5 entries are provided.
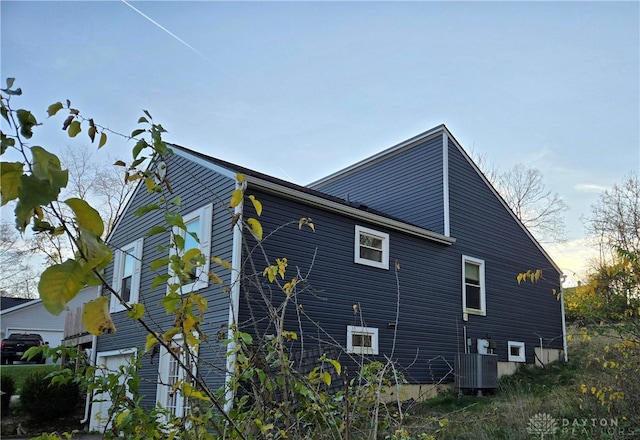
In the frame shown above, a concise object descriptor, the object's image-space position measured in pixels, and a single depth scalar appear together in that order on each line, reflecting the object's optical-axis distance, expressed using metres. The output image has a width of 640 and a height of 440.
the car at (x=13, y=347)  25.22
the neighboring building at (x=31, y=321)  31.69
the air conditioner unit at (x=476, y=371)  13.15
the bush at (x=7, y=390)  14.77
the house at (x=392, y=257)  11.16
